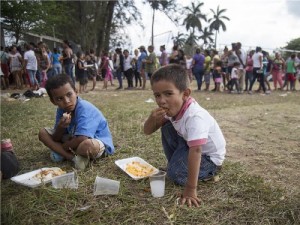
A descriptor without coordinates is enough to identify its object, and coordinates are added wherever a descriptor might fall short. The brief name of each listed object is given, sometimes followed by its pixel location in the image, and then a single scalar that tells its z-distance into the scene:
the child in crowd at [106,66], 10.13
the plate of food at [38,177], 1.96
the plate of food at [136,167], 2.17
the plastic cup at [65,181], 1.94
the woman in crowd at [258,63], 8.40
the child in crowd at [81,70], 8.04
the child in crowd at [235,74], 8.56
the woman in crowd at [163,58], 10.18
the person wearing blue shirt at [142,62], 9.82
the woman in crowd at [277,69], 9.77
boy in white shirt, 1.73
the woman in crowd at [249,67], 8.63
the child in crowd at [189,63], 11.31
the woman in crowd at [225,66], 9.28
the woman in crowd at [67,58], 8.02
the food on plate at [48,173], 2.05
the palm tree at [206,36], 45.12
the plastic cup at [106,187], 1.89
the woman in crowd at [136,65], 10.19
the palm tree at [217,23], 45.49
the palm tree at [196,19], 41.22
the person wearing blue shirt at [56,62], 8.68
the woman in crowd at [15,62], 8.92
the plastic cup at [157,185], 1.84
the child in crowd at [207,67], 9.36
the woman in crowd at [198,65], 9.23
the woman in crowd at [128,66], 9.76
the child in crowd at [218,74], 9.08
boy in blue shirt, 2.30
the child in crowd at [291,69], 9.67
